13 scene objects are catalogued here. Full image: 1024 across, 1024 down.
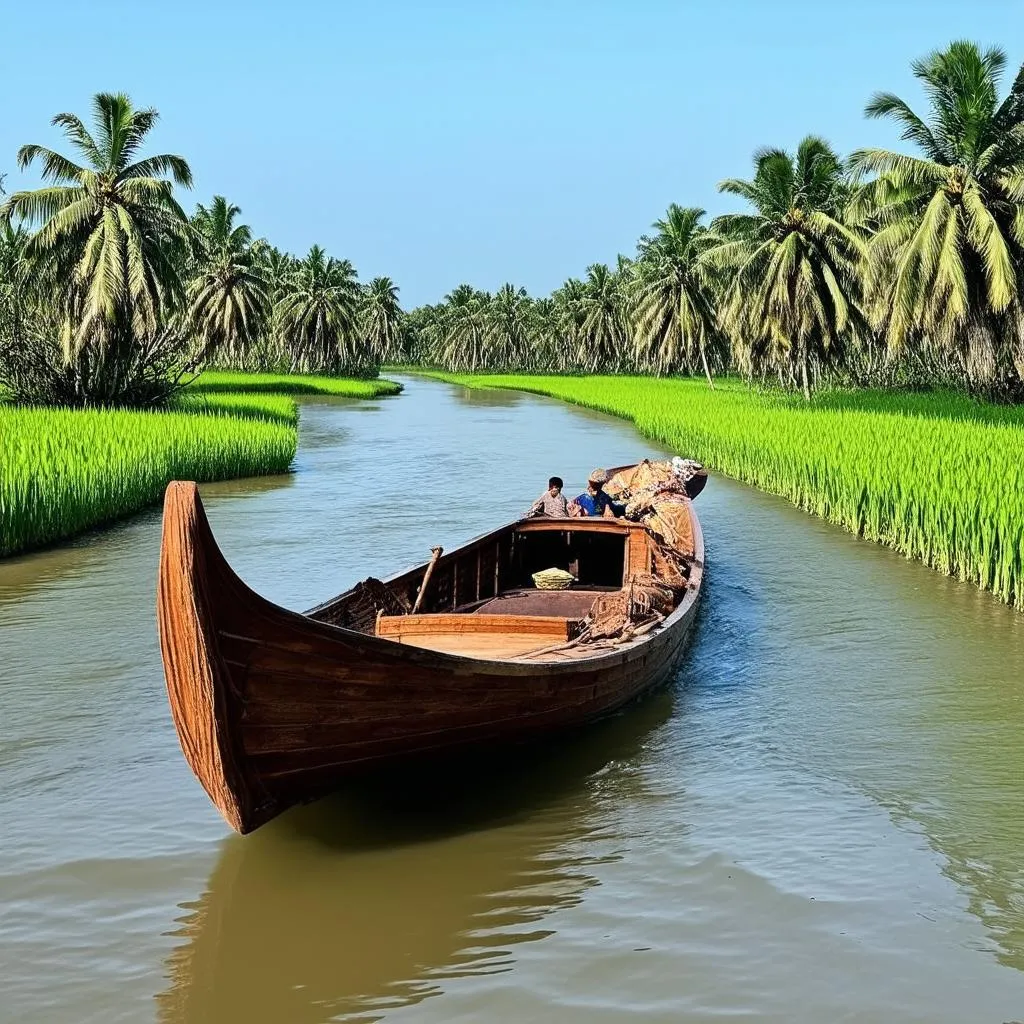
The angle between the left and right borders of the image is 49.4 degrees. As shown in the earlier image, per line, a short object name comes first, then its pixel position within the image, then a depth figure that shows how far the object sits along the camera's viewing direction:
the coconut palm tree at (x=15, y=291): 27.06
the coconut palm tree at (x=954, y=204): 24.05
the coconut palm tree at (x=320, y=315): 63.09
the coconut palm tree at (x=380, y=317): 87.06
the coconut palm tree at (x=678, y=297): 52.34
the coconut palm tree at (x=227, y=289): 46.97
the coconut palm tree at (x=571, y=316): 83.81
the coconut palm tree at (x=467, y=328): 99.19
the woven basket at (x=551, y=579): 9.70
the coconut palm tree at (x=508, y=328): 97.00
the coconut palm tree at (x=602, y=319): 76.50
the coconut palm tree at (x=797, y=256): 33.22
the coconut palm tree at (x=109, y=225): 25.73
